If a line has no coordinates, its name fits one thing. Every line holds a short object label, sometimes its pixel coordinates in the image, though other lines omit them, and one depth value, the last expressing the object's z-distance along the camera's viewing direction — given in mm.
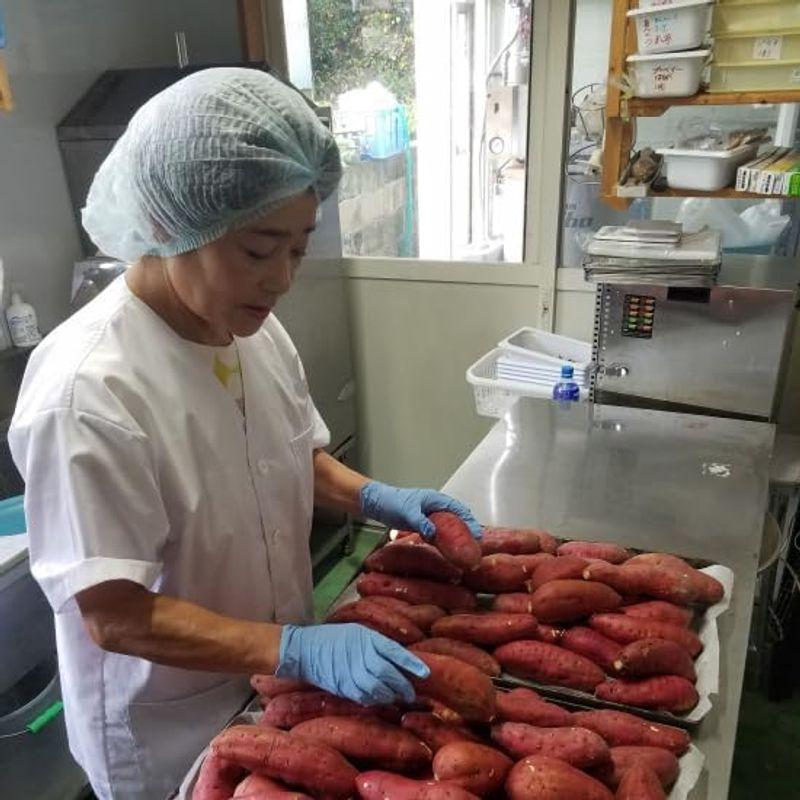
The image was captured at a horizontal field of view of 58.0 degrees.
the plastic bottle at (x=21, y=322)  1994
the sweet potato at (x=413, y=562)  1136
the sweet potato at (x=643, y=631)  984
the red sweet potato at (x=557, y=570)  1091
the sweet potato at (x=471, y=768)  779
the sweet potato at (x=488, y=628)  1008
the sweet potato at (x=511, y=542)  1199
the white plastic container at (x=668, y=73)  1619
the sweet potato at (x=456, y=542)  1112
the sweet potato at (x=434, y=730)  837
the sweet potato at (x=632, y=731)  859
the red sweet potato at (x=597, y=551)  1180
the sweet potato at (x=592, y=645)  969
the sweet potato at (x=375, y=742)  818
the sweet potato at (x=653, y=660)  930
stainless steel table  1335
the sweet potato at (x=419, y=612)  1033
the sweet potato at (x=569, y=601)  1024
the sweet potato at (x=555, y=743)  807
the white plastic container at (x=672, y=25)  1560
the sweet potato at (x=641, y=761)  814
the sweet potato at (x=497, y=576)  1116
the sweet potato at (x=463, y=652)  966
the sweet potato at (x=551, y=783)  754
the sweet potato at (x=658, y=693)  907
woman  850
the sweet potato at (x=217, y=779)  812
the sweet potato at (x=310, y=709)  874
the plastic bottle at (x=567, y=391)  2008
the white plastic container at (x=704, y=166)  1720
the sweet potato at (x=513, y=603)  1063
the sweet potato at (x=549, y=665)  950
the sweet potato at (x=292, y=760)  786
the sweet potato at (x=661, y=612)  1028
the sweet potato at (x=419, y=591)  1085
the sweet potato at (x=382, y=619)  989
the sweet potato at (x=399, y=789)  751
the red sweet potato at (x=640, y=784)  767
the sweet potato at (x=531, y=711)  875
